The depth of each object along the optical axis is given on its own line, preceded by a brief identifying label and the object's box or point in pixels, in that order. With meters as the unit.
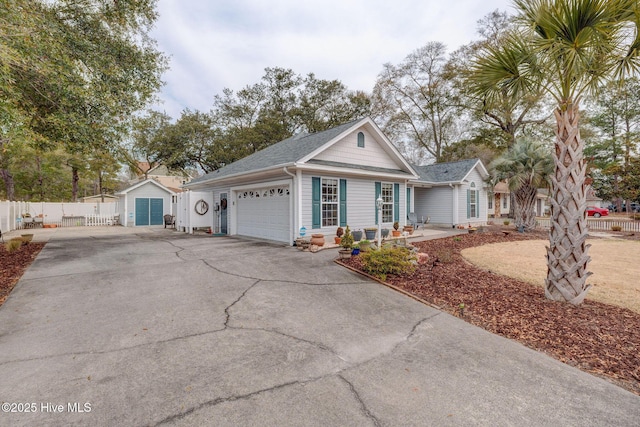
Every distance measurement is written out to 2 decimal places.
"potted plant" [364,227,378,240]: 10.48
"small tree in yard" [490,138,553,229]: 14.17
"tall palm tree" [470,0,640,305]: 3.99
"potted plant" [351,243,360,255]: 7.87
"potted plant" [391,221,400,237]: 12.16
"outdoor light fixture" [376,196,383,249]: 7.83
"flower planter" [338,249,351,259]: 7.72
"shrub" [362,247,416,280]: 6.03
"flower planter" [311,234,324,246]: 9.41
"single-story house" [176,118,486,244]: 10.36
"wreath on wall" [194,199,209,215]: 15.34
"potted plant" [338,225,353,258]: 7.77
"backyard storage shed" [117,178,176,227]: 20.33
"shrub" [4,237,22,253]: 8.67
